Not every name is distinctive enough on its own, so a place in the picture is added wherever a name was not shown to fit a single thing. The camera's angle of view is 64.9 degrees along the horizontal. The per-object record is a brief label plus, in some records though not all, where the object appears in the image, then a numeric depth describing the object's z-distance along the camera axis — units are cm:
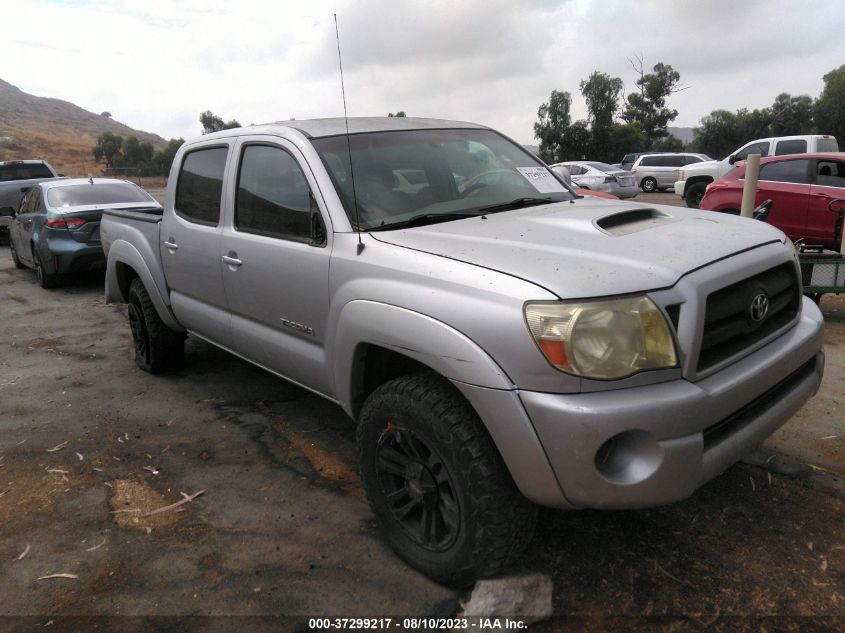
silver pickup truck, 209
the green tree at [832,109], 4272
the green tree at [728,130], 4581
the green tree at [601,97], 4903
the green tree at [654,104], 5894
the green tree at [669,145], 5116
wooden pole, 669
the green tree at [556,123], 4659
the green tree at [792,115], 4547
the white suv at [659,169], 2459
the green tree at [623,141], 4641
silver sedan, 1911
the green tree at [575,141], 4606
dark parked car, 871
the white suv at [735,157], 1511
